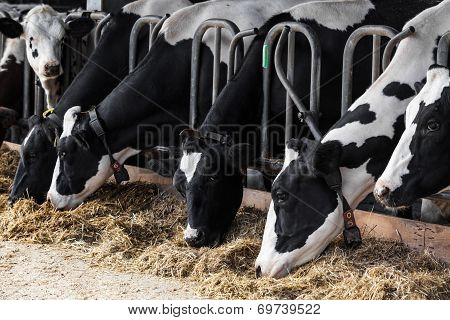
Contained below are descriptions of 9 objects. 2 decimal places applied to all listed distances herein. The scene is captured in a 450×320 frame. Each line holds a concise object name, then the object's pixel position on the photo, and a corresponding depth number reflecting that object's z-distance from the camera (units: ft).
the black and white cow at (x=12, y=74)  30.07
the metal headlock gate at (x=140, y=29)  23.24
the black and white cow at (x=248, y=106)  17.87
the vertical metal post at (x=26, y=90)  29.40
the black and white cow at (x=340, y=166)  15.51
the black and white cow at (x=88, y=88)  23.01
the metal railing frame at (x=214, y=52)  20.27
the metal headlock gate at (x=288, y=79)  17.79
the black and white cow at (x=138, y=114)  21.54
